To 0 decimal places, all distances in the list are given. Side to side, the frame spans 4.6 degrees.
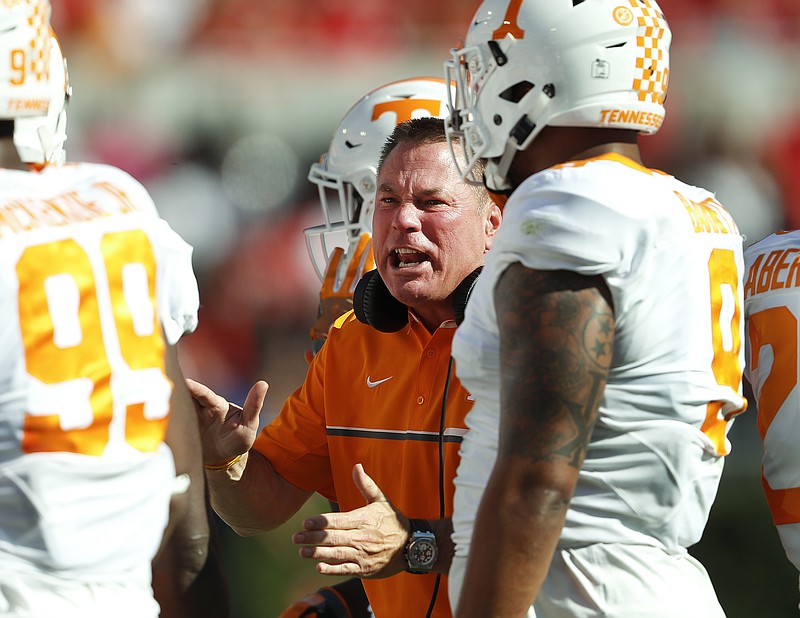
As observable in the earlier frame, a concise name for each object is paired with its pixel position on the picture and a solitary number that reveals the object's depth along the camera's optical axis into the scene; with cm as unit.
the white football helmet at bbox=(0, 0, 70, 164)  1314
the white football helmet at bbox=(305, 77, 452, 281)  1452
